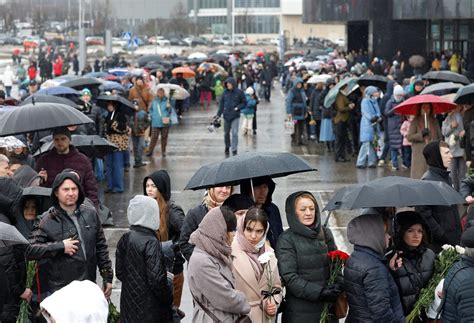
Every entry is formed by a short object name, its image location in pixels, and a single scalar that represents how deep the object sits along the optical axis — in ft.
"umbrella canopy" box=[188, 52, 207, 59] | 181.57
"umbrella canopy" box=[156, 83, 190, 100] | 89.69
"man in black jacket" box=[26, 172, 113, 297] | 30.76
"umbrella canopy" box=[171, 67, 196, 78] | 121.70
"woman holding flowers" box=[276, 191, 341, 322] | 28.84
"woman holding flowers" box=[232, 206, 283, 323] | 27.86
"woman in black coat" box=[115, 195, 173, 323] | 29.71
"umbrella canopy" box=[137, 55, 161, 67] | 180.04
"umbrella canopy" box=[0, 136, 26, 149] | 42.50
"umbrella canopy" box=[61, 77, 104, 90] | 78.34
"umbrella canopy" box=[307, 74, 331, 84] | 87.97
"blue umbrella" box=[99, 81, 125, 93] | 79.22
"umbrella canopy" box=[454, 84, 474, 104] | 55.31
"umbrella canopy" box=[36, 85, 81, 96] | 65.82
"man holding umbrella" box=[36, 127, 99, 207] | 41.73
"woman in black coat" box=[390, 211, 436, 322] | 29.27
